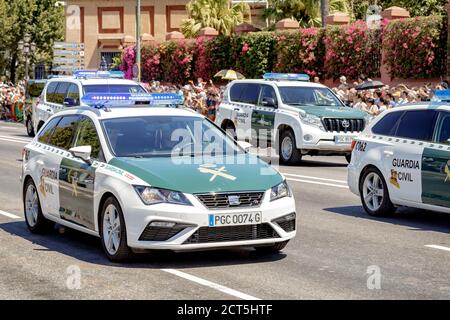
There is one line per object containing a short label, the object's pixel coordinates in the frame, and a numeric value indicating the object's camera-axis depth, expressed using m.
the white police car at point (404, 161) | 13.12
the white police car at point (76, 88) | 25.58
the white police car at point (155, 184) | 9.99
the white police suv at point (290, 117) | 22.86
